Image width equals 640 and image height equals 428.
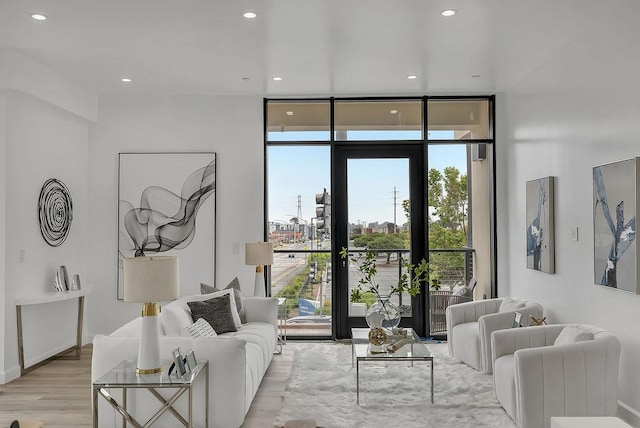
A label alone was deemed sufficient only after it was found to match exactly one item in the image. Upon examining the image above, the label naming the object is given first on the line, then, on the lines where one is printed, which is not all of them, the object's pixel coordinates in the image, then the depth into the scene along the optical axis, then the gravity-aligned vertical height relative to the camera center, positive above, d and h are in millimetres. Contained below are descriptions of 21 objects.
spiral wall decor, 5836 +224
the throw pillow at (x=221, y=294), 5262 -610
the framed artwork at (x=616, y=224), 3910 +39
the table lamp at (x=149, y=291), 3342 -342
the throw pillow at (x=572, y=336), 4059 -756
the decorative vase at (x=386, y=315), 5099 -747
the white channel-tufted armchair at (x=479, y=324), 5141 -885
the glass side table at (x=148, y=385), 3211 -849
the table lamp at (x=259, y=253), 6148 -230
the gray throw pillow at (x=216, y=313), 5109 -723
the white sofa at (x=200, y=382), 3664 -940
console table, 5262 -713
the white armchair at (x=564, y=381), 3764 -1003
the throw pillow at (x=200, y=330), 4279 -749
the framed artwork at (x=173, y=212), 6836 +235
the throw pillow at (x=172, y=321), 4367 -682
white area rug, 4027 -1306
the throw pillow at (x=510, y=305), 5570 -733
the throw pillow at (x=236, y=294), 5711 -619
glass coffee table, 4430 -968
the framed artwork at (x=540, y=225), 5383 +52
